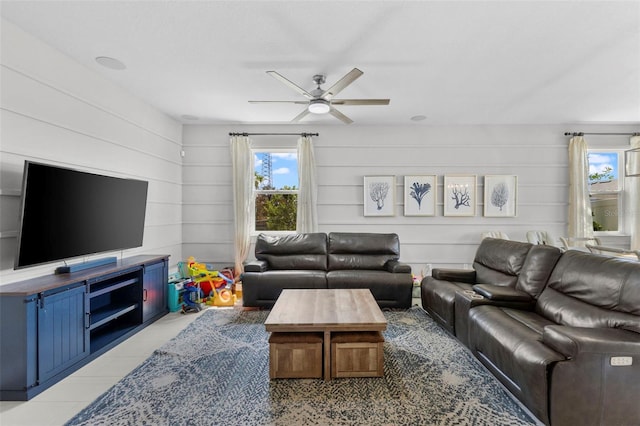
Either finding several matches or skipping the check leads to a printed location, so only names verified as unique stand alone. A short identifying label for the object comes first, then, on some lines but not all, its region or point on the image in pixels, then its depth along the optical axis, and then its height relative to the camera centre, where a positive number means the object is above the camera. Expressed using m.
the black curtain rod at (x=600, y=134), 4.90 +1.35
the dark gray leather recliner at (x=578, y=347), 1.65 -0.82
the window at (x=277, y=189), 5.25 +0.44
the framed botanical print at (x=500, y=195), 5.04 +0.34
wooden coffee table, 2.28 -0.91
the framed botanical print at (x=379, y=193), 5.10 +0.37
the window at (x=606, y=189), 5.07 +0.45
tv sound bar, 2.66 -0.50
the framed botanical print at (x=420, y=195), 5.08 +0.34
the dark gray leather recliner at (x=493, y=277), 2.69 -0.68
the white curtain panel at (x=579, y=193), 4.87 +0.37
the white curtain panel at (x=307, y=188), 5.03 +0.44
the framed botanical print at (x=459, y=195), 5.06 +0.34
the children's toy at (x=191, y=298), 3.93 -1.15
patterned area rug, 1.88 -1.28
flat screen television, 2.29 -0.01
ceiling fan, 2.86 +1.20
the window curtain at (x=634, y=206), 4.82 +0.16
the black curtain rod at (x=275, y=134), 5.02 +1.36
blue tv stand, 2.09 -0.92
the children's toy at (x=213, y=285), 4.15 -1.03
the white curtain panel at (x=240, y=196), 4.99 +0.30
